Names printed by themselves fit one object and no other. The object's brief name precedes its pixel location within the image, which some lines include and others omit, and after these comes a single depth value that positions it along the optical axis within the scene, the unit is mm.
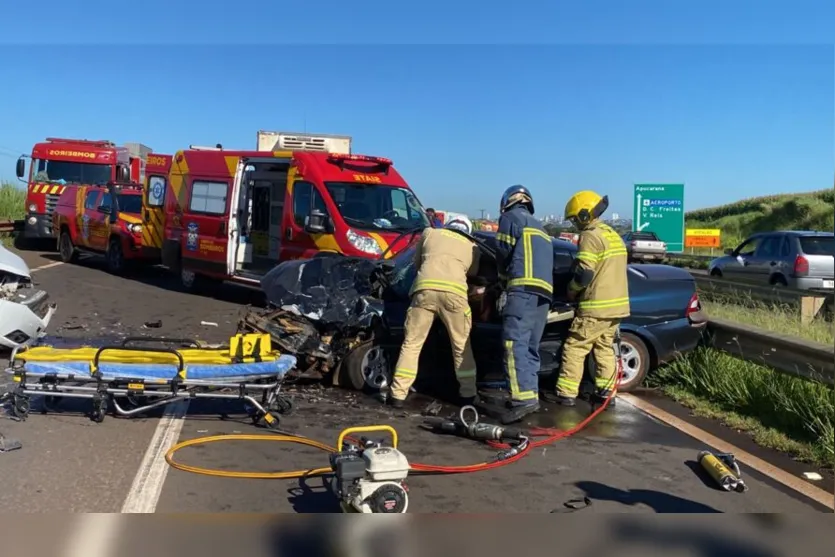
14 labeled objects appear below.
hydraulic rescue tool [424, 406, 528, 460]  5355
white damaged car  6867
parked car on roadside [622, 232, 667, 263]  23125
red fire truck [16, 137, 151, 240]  19969
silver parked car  13023
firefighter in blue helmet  6113
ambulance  10883
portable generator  3654
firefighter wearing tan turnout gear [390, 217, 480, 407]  6383
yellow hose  4551
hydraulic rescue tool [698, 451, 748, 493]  4543
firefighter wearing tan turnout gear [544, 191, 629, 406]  6504
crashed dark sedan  6836
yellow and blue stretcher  5355
